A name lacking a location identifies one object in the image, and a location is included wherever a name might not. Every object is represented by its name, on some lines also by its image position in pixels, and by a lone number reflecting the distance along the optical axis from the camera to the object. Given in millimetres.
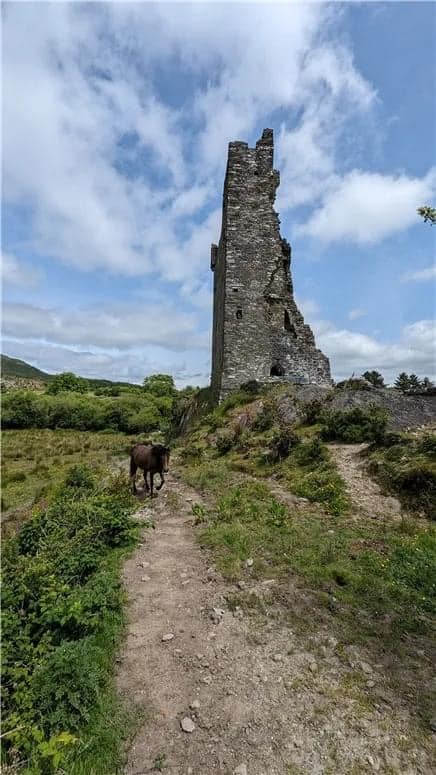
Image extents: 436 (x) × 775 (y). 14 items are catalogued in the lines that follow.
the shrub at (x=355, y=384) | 16631
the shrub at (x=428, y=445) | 9714
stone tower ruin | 21375
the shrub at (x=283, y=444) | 12406
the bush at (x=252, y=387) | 19844
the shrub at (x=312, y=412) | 14773
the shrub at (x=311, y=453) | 11422
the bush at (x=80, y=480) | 12483
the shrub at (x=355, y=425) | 12258
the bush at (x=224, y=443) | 14992
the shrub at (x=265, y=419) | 15617
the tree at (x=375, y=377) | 22005
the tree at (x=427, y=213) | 7246
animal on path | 10484
